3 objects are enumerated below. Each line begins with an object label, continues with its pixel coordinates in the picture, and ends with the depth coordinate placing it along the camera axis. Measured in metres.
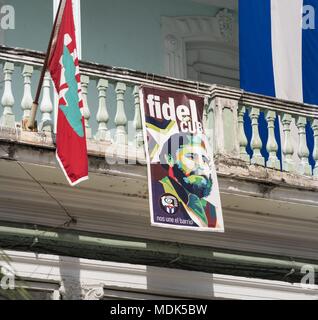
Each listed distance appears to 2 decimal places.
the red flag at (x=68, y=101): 12.37
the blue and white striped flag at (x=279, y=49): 14.61
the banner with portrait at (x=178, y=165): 12.85
